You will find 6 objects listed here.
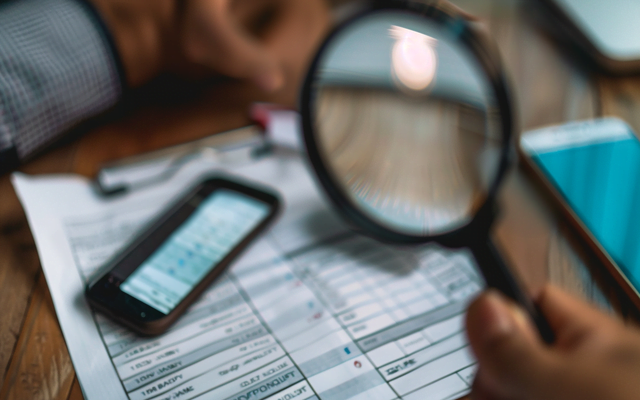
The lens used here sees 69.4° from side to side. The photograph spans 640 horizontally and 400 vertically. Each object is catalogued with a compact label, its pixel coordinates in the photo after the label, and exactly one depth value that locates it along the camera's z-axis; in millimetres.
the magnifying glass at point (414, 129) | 335
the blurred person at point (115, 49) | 472
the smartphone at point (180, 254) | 333
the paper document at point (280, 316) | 304
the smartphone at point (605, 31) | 618
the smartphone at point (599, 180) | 367
